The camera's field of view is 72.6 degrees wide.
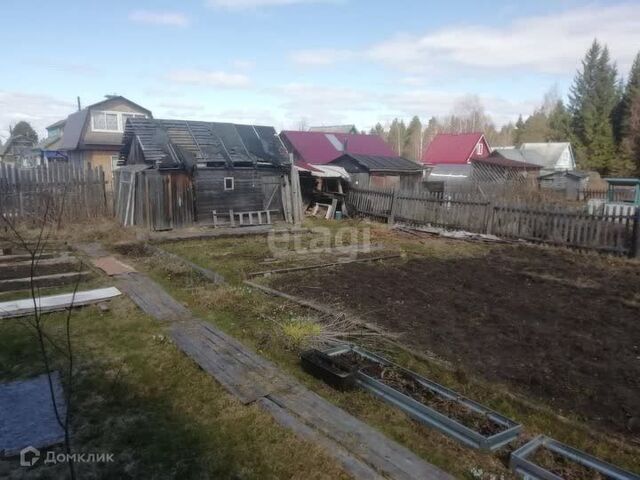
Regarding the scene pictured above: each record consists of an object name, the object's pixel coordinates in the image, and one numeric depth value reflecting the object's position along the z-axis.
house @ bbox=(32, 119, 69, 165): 34.69
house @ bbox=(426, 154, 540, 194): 23.98
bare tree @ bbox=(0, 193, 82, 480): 11.70
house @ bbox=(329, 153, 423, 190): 21.05
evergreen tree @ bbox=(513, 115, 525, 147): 66.21
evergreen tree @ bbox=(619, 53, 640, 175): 40.69
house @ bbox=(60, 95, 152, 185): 30.48
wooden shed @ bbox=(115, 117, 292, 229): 14.10
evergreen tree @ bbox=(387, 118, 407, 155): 86.02
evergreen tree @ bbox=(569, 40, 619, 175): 46.78
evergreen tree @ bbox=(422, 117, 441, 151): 83.33
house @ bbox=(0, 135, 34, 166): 45.34
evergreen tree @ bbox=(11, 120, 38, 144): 69.12
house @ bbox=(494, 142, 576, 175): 42.69
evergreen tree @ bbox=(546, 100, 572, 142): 52.52
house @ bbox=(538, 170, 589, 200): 32.86
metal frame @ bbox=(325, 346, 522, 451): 3.32
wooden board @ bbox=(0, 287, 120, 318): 6.13
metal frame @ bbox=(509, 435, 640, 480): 2.92
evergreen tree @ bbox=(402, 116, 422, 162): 78.04
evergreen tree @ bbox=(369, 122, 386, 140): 100.71
